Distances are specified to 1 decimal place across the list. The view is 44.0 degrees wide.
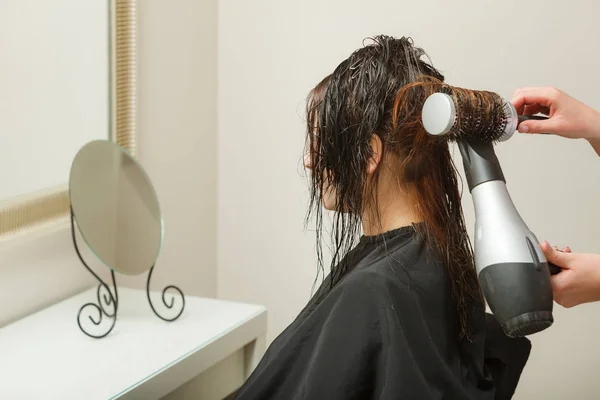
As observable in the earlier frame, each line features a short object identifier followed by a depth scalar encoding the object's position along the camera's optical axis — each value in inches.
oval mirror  69.3
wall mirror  64.6
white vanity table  57.3
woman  44.5
